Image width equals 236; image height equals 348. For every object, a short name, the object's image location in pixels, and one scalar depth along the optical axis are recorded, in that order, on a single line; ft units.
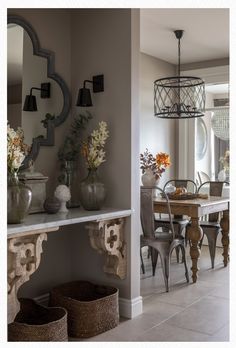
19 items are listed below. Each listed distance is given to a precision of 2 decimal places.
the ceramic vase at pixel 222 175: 19.24
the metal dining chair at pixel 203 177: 19.51
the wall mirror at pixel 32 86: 9.11
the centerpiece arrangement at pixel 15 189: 7.28
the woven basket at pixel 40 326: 7.50
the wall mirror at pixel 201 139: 19.67
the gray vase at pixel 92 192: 9.34
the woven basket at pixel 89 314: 8.64
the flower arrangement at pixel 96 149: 9.48
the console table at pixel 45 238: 7.03
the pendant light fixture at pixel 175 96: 17.84
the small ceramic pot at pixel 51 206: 8.83
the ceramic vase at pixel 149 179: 15.03
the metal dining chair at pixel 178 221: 14.87
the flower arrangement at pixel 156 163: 15.19
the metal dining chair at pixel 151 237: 11.96
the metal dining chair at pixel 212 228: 14.65
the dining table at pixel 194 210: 12.83
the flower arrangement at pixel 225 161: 19.38
